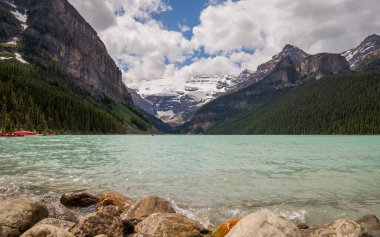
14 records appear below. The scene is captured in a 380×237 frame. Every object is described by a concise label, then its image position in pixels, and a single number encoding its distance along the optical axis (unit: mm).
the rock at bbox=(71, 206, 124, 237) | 12297
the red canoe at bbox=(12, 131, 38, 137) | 116975
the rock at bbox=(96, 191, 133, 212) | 17800
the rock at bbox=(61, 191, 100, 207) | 19266
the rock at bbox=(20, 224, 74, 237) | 9930
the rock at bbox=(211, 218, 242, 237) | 12992
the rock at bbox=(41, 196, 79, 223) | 15641
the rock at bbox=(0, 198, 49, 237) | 11469
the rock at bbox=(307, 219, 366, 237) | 11422
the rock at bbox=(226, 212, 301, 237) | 9930
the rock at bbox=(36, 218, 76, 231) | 12805
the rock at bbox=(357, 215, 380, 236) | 13445
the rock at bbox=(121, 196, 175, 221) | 15039
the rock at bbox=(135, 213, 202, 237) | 12367
